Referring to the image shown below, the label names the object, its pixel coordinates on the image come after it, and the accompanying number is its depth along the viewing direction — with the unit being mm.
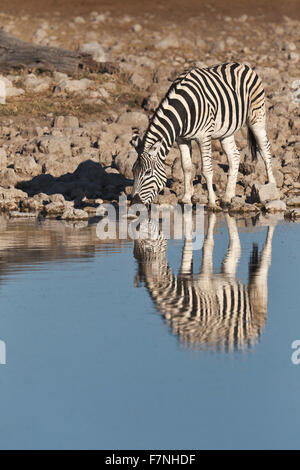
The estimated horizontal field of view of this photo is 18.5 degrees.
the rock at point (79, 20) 37856
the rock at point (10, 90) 23922
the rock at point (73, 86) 24234
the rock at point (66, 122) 21203
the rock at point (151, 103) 23484
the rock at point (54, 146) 18922
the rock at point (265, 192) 16078
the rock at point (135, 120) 21781
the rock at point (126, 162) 17906
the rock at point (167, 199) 16328
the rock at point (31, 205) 16297
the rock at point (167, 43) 33375
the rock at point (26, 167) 18406
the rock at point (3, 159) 18531
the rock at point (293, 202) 16266
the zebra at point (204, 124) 14203
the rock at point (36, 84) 24266
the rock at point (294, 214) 14602
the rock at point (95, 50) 27816
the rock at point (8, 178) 17969
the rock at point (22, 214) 15406
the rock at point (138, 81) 25750
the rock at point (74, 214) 14688
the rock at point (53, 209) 15625
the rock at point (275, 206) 15570
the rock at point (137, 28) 36531
